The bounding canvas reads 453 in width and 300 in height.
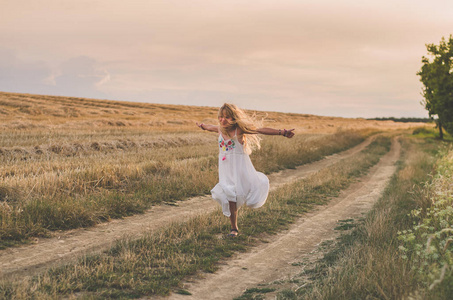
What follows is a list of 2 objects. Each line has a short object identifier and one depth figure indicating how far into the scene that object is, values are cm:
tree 3300
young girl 704
